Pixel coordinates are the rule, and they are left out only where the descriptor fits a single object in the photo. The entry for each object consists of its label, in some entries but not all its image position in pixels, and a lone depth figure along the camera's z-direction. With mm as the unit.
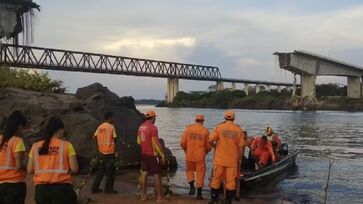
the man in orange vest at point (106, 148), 12523
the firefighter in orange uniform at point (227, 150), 10992
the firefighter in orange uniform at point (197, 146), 12312
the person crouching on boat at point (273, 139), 18375
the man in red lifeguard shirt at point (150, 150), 11328
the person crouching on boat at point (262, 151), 17234
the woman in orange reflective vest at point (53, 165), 6602
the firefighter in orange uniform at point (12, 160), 6926
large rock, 17531
